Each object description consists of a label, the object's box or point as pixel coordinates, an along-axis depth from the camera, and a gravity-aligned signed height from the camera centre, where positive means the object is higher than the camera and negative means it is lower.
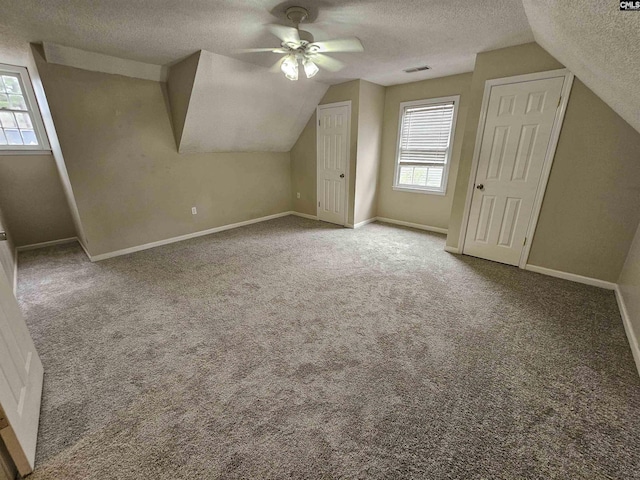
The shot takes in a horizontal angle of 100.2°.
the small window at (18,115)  3.47 +0.54
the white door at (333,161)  4.40 -0.09
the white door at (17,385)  1.08 -1.02
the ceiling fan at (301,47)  2.33 +0.99
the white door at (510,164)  2.71 -0.10
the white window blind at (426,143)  4.04 +0.18
